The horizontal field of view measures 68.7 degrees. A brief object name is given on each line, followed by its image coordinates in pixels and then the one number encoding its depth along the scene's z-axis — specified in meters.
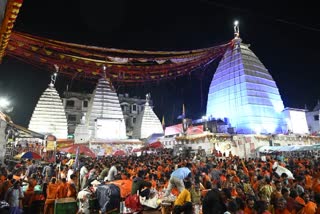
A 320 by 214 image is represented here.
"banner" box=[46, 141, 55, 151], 22.03
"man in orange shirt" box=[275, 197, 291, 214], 5.00
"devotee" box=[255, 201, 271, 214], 4.41
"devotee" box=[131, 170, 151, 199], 6.29
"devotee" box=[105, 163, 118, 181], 10.09
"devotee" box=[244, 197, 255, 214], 5.22
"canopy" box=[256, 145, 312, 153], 22.00
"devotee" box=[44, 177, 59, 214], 7.85
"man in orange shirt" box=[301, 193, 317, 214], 4.92
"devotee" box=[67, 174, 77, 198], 8.14
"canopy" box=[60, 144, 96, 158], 18.70
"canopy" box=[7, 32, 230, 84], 14.10
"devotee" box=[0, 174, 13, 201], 7.50
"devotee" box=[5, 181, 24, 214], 6.86
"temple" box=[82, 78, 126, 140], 33.78
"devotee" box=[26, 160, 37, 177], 12.13
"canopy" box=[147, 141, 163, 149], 24.08
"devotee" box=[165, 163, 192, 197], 7.06
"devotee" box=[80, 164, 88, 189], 10.79
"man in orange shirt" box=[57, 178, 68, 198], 8.02
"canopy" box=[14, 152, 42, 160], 14.79
